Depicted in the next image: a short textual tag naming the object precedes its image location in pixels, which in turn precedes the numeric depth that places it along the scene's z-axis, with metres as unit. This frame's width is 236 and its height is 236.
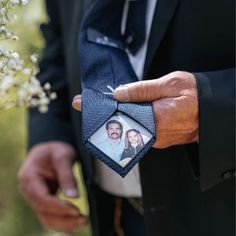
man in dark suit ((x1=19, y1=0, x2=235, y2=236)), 1.09
